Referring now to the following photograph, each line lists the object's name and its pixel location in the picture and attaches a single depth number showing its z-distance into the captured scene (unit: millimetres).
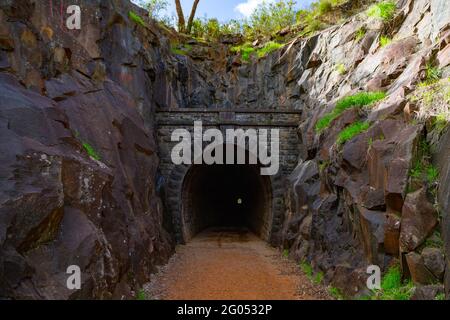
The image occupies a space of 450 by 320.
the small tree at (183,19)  24641
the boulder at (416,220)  5645
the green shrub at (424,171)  5965
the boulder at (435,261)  5250
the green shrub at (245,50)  21391
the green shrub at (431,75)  7402
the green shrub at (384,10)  11438
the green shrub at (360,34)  12400
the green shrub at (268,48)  19953
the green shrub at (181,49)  20391
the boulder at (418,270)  5355
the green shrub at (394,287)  5594
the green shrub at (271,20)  23938
